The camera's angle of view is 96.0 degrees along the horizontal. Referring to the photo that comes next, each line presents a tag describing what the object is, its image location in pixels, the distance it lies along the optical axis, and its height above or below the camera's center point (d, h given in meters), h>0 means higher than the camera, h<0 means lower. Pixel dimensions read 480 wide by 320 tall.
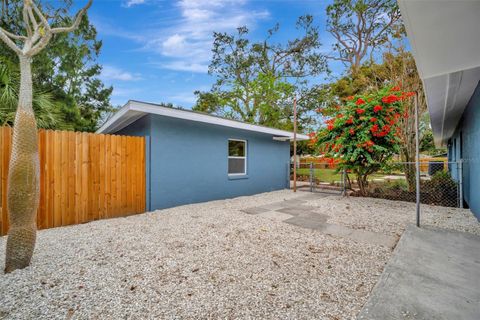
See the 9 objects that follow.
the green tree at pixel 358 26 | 11.94 +8.06
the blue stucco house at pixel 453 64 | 2.15 +1.46
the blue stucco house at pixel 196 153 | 5.55 +0.28
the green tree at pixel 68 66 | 8.40 +4.63
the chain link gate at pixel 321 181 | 8.76 -1.11
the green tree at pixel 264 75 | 15.10 +6.54
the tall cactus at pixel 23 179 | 2.36 -0.19
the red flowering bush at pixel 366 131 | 6.34 +0.90
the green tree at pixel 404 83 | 7.88 +3.09
